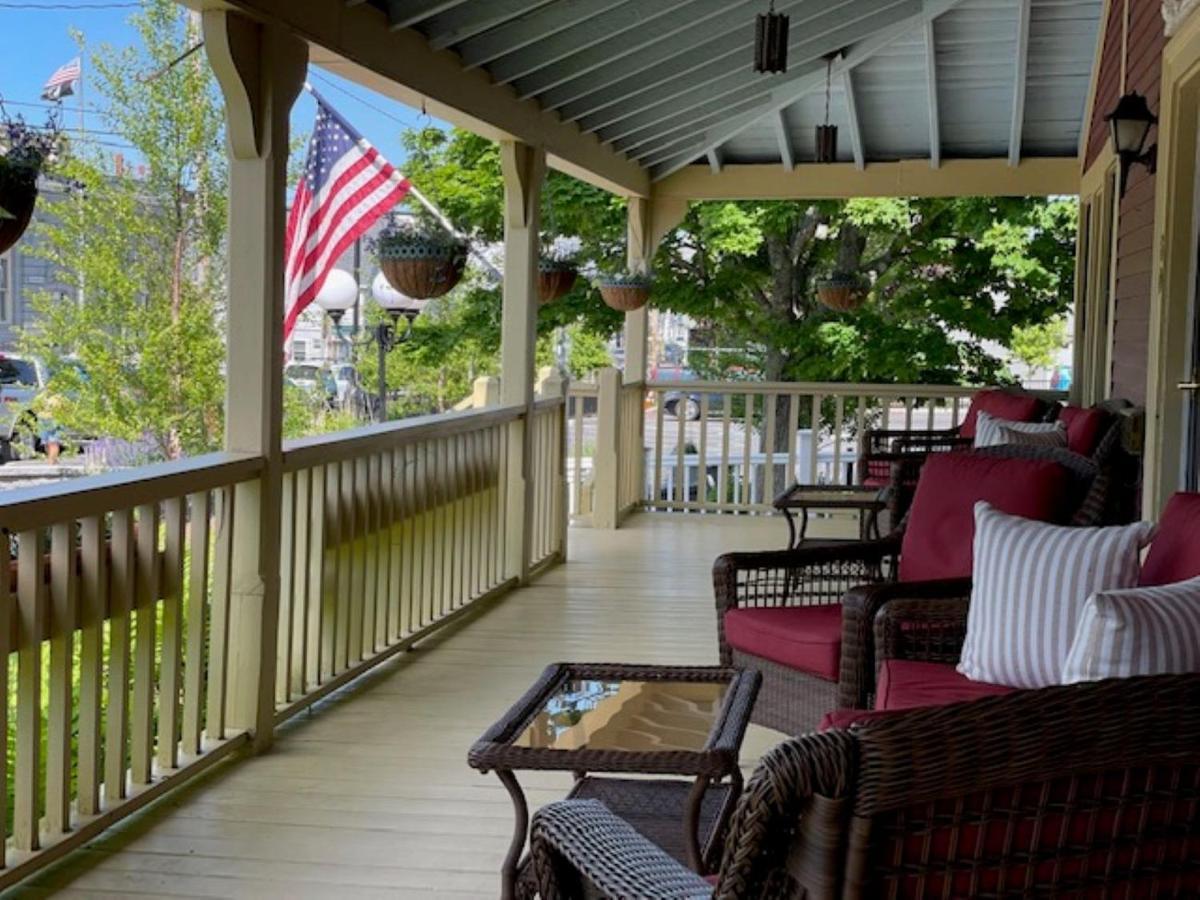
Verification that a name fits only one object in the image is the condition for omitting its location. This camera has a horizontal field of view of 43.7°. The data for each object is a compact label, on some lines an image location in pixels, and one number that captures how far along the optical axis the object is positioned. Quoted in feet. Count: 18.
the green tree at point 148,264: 52.54
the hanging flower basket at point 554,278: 25.14
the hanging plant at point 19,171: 9.17
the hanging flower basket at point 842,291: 35.63
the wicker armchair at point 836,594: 12.12
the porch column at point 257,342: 13.80
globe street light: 32.12
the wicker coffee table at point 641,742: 8.90
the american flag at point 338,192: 24.27
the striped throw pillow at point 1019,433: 22.00
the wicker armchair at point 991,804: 5.13
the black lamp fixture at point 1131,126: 19.85
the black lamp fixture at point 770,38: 18.20
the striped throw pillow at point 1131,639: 7.50
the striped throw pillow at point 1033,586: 10.07
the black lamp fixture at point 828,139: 27.71
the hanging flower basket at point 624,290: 30.71
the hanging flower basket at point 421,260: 18.57
